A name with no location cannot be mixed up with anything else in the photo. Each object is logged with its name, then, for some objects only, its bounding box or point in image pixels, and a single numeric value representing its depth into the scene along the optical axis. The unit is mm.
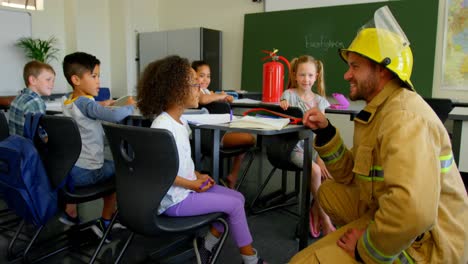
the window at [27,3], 3412
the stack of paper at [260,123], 1434
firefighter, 902
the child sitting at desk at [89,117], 1923
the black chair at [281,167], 2008
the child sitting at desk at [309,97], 2256
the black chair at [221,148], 2367
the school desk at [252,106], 2604
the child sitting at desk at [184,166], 1431
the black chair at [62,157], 1628
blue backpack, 1623
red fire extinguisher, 2984
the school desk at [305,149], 1482
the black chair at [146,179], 1233
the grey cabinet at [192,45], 5531
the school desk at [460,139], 2014
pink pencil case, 2895
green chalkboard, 4113
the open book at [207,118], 1634
